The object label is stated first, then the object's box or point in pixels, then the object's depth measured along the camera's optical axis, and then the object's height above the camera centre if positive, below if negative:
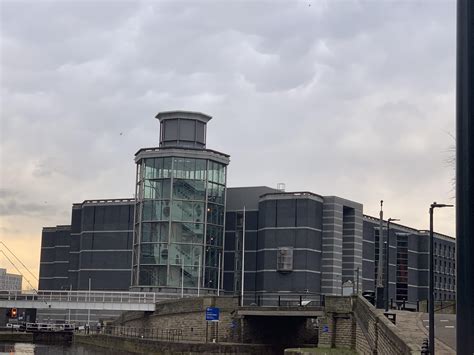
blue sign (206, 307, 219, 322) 69.56 -3.25
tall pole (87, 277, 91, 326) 112.95 -6.34
